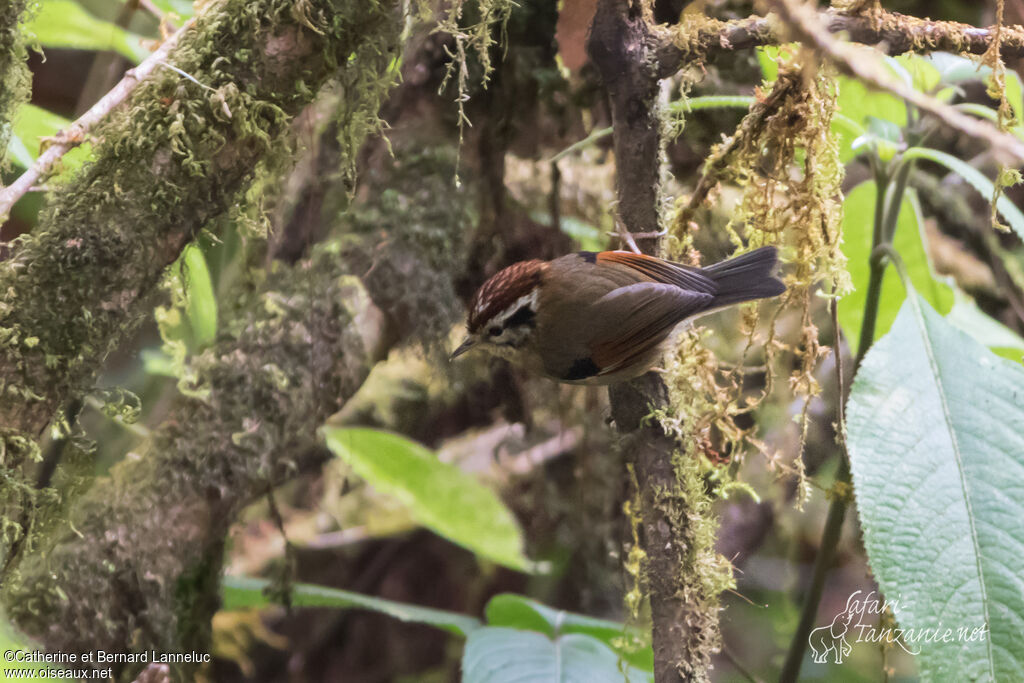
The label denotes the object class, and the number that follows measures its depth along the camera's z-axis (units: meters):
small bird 4.48
